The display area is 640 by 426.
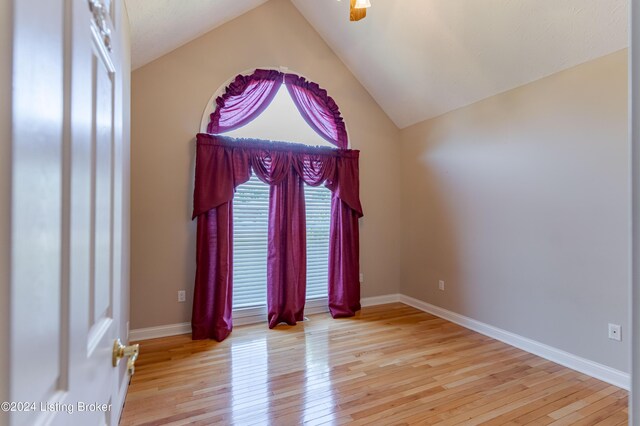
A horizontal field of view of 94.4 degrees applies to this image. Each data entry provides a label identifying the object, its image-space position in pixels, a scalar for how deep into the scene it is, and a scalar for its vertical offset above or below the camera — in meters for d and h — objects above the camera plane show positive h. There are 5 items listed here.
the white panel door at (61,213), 0.36 +0.00
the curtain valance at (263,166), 3.17 +0.58
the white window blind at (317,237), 3.88 -0.30
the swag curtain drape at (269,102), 3.38 +1.37
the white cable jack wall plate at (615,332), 2.29 -0.92
